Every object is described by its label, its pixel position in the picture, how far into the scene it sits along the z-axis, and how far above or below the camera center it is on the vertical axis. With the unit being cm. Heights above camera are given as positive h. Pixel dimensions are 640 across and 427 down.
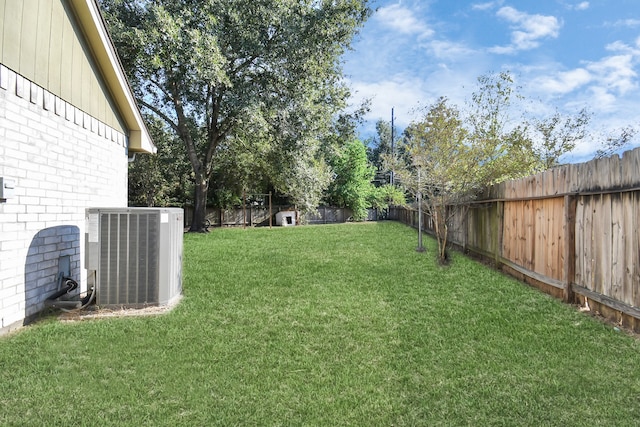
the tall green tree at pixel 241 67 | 1182 +525
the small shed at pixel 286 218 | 2311 -10
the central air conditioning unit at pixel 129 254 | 437 -45
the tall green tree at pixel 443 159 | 817 +127
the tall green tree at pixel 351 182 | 2712 +250
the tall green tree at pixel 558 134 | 1209 +270
